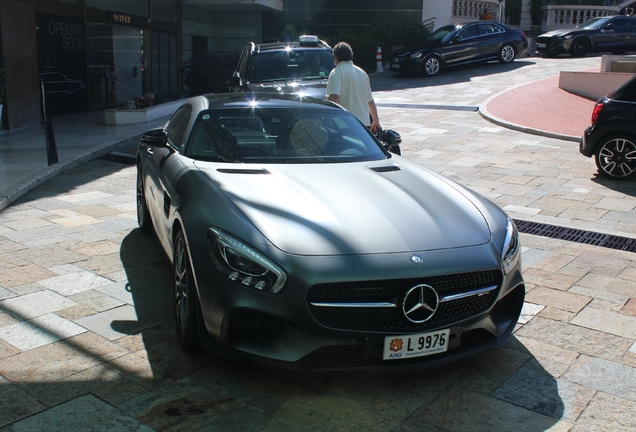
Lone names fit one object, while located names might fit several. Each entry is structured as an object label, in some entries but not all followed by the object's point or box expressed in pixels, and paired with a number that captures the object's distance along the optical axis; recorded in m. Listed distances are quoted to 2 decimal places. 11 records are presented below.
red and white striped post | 25.31
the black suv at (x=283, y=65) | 11.41
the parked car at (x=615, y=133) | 8.84
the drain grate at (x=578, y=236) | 6.36
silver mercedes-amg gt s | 3.35
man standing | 7.65
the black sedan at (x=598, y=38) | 22.77
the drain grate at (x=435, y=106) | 15.76
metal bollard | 10.01
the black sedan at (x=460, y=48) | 22.22
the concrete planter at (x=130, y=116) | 14.88
